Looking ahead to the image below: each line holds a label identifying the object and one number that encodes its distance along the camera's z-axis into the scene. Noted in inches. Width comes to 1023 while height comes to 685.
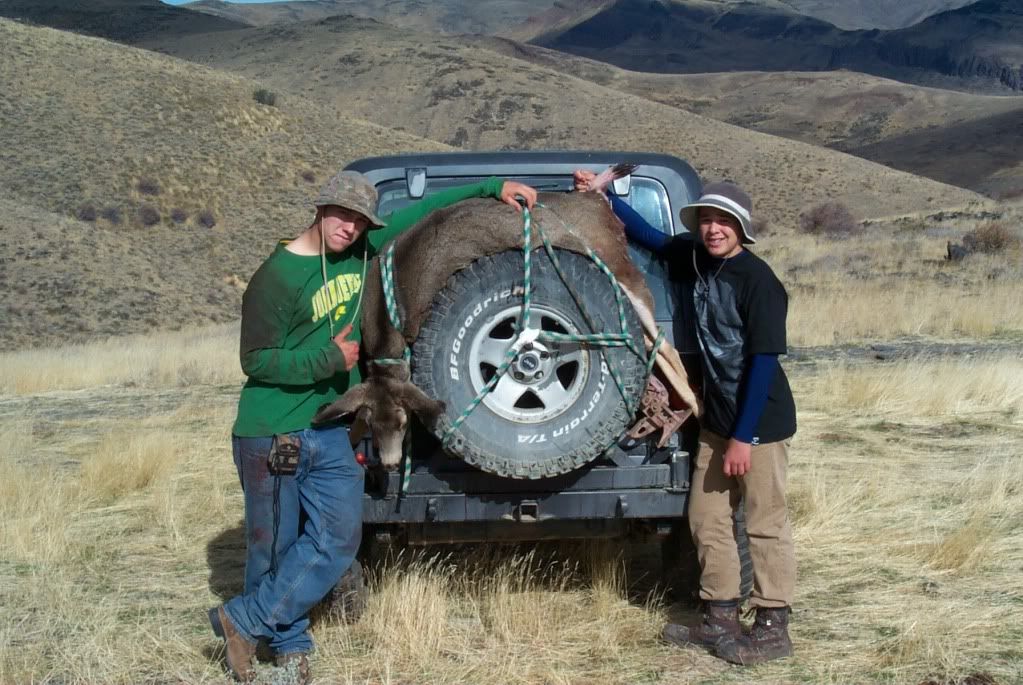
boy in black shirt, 169.3
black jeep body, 175.5
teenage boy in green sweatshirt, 164.1
